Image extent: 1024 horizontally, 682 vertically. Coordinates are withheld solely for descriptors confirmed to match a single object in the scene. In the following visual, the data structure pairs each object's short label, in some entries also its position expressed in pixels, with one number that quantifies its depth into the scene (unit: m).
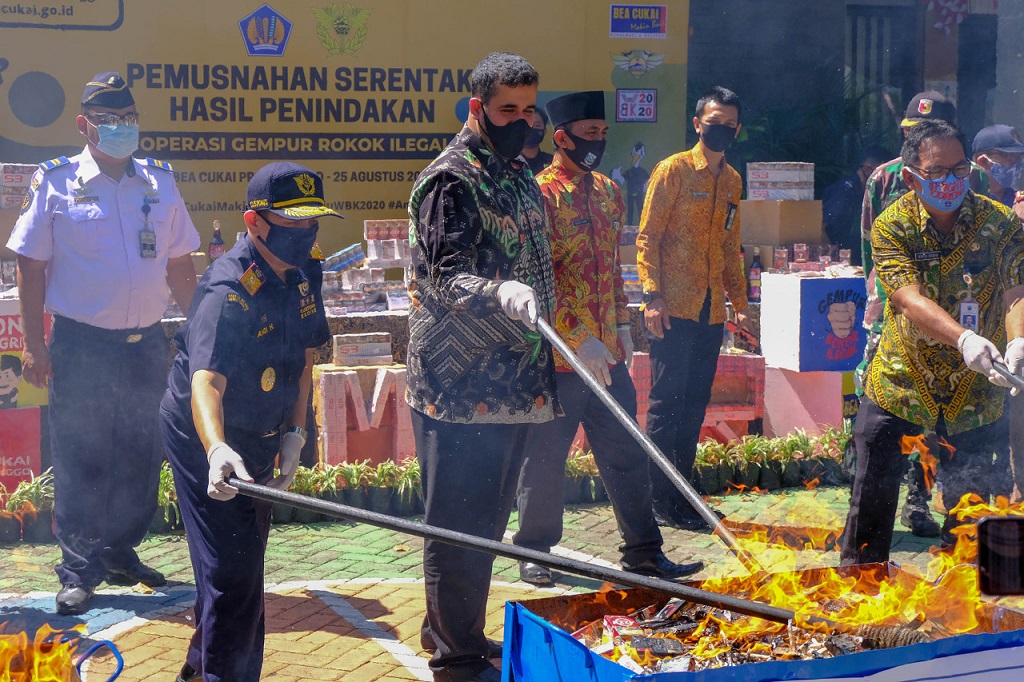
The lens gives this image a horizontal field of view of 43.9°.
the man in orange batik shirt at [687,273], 7.13
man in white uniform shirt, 5.91
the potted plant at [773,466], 8.05
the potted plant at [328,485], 7.18
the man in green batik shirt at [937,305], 5.31
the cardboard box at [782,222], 9.90
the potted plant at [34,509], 6.75
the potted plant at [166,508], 6.90
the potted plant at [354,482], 7.26
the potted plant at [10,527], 6.70
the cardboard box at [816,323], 8.38
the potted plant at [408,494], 7.30
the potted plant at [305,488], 7.14
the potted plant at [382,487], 7.28
